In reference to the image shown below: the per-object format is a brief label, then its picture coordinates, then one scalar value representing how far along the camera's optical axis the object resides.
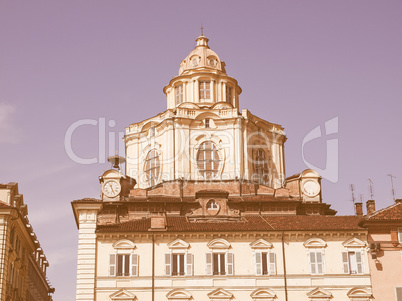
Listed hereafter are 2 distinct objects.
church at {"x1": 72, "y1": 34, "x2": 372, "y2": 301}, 49.16
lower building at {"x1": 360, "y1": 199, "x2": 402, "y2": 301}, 50.03
